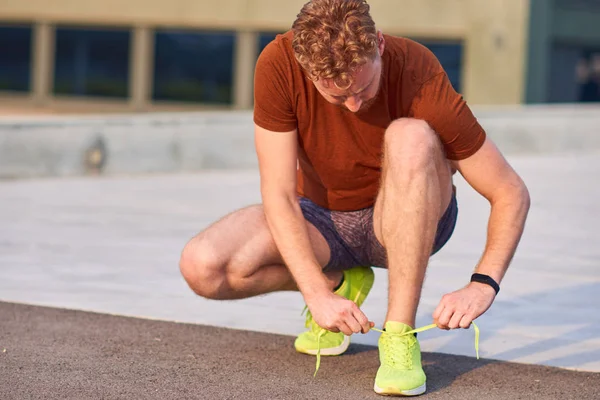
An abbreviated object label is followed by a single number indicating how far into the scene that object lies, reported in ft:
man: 16.92
